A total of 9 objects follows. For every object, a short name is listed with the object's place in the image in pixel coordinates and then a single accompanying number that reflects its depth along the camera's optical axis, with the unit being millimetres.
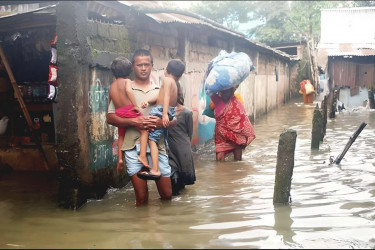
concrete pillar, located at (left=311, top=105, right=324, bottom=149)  9227
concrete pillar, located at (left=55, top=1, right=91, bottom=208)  5039
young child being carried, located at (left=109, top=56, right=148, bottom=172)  4806
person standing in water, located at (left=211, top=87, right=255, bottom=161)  7949
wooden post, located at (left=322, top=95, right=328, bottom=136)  11152
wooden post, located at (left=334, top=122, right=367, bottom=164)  7406
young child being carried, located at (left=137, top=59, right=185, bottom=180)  4812
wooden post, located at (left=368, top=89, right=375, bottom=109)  20377
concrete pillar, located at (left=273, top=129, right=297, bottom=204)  4953
